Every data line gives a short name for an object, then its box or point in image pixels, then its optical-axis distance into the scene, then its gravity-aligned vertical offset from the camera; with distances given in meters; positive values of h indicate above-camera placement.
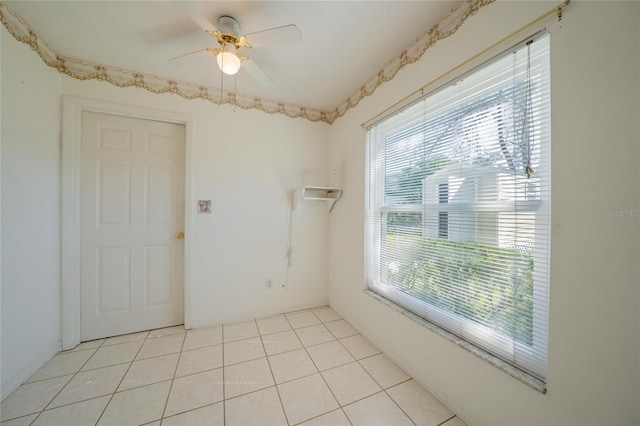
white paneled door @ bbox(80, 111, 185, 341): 2.01 -0.14
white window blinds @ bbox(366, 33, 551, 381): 1.05 +0.04
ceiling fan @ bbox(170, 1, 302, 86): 1.29 +1.06
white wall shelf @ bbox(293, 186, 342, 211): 2.48 +0.20
